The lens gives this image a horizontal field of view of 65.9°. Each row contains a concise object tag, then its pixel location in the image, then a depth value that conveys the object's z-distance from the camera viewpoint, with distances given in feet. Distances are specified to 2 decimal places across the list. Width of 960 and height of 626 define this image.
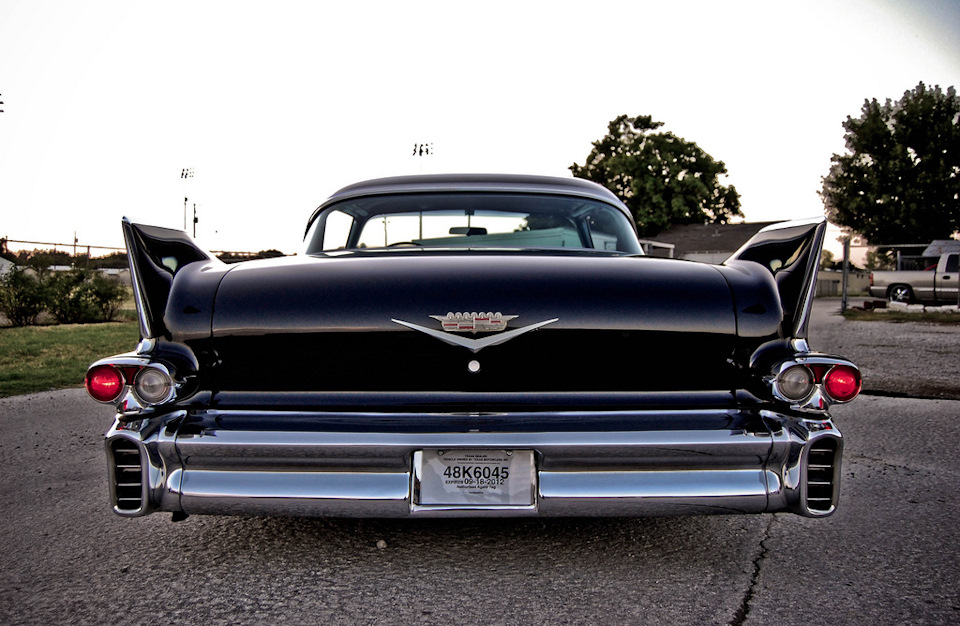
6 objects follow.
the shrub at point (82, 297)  47.73
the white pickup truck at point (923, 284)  74.43
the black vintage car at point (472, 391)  7.47
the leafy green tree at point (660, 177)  161.79
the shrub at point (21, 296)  44.98
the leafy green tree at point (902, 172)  124.26
